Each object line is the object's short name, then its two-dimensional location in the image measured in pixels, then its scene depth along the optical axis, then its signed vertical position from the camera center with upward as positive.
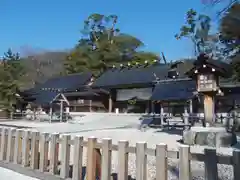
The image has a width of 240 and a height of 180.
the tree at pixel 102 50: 40.59 +9.98
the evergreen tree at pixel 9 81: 27.15 +3.14
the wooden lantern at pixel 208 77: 9.02 +1.24
